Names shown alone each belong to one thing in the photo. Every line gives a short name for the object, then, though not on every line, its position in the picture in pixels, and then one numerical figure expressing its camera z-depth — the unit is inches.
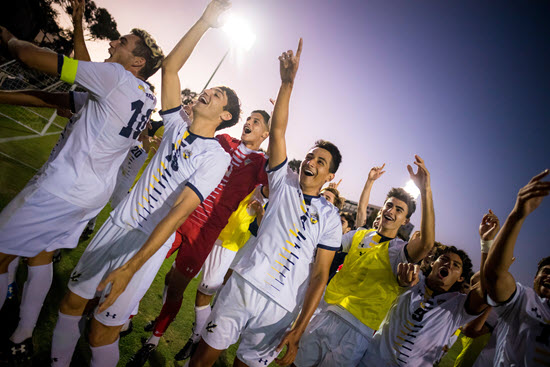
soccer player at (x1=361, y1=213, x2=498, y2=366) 104.6
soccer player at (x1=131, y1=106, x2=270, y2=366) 111.9
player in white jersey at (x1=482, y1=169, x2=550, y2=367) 83.2
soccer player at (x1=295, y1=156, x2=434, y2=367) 100.7
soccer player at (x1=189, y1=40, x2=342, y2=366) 80.9
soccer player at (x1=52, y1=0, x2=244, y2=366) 76.7
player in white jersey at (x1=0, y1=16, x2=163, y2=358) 73.5
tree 1029.8
